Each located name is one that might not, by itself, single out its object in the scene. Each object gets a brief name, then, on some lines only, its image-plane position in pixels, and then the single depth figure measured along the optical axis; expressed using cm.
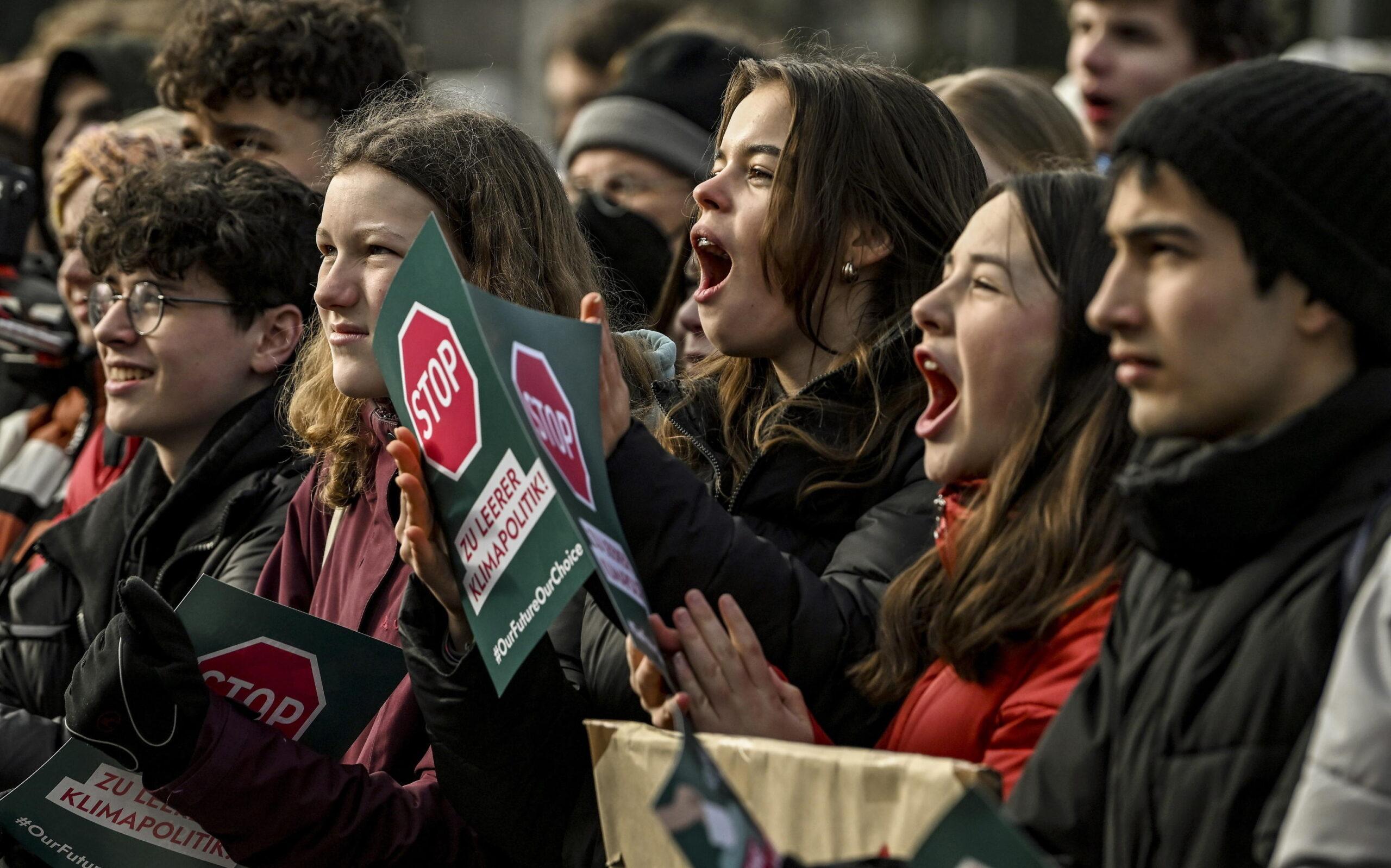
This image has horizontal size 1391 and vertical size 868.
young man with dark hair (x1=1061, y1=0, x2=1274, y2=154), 1005
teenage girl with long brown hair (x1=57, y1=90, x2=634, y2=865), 576
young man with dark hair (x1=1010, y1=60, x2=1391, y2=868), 378
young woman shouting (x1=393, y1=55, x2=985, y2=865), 521
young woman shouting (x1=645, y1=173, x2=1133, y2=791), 474
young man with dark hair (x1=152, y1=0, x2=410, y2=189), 971
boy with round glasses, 771
